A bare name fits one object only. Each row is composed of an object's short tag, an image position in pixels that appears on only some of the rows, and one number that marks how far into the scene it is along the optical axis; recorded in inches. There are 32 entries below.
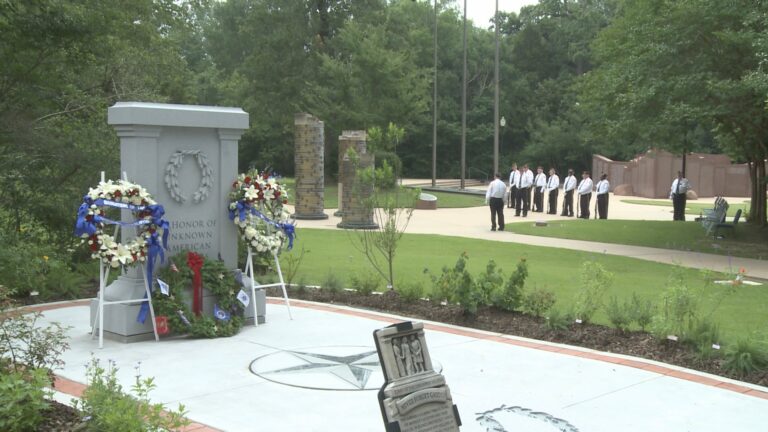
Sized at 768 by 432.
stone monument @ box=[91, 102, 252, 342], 330.3
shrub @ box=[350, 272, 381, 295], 442.0
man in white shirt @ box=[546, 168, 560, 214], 1202.6
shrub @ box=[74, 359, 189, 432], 172.7
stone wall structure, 1926.7
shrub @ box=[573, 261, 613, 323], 354.0
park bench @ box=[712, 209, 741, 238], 857.5
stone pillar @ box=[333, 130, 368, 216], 981.5
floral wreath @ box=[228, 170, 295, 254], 365.4
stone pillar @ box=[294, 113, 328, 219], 1069.8
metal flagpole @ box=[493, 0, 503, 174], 1446.9
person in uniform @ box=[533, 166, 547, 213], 1227.2
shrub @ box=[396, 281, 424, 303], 414.3
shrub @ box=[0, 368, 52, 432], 186.2
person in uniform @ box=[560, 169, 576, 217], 1184.8
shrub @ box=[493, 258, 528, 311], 371.6
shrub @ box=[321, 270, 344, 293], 446.9
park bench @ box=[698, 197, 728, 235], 852.0
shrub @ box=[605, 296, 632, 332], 339.9
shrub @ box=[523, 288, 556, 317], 369.4
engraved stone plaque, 149.3
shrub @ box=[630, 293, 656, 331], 337.4
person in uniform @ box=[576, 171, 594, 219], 1164.9
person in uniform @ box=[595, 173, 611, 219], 1147.3
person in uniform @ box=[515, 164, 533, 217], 1157.7
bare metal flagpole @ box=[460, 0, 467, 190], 1732.3
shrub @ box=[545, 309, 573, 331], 347.6
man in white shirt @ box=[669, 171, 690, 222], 1103.2
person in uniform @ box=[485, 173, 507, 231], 912.9
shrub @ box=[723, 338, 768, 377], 286.0
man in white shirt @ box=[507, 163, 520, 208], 1177.4
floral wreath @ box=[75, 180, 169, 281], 317.7
